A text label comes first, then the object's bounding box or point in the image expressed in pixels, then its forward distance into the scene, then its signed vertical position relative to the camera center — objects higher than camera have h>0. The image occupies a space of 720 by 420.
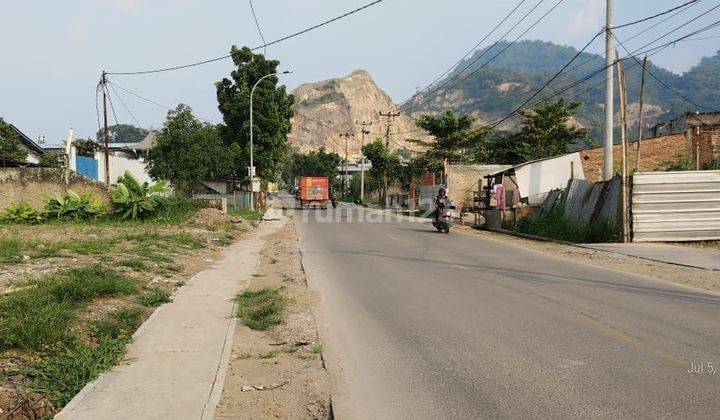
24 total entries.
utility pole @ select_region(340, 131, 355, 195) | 92.96 +2.38
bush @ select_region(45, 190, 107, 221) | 24.17 -0.27
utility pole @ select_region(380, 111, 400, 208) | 62.72 +2.06
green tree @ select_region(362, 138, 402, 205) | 63.44 +4.13
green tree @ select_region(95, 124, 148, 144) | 111.91 +13.71
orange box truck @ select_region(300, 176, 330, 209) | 51.94 +0.94
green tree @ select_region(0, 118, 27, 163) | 36.22 +3.45
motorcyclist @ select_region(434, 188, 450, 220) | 24.25 -0.02
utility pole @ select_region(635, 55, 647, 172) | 22.66 +4.59
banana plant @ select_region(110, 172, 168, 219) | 24.84 +0.13
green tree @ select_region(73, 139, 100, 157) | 52.75 +4.94
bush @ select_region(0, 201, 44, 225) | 23.48 -0.54
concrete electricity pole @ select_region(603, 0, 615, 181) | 19.73 +3.68
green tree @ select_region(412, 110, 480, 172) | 45.50 +4.93
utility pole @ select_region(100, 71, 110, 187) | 33.94 +5.14
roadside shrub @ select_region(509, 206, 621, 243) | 19.19 -1.01
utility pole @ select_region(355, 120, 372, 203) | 67.61 +2.12
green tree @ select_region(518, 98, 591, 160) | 43.42 +5.20
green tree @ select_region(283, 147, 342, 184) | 93.92 +6.23
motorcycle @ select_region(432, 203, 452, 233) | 24.28 -0.67
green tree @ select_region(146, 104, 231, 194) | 35.72 +3.04
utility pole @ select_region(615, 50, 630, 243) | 18.06 +1.91
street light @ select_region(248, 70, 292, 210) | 37.72 +1.95
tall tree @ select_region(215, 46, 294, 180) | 42.53 +6.54
